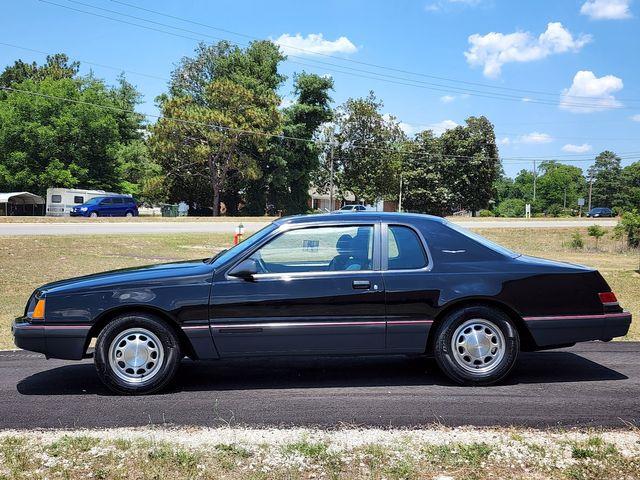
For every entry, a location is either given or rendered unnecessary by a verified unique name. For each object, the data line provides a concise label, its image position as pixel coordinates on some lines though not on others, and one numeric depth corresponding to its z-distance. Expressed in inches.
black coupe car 200.2
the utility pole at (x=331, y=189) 2350.9
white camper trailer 1787.6
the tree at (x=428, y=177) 2702.3
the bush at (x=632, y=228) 1034.3
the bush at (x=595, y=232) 1050.9
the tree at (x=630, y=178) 4076.3
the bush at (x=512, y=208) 3878.7
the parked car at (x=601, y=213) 3034.0
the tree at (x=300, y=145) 2253.9
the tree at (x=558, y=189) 4751.5
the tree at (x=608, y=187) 4217.5
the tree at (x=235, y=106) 2023.9
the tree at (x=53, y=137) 1991.9
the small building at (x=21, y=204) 1894.8
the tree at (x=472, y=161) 2691.9
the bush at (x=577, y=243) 1080.8
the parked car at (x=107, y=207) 1632.6
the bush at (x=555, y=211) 3469.7
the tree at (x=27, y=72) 2773.1
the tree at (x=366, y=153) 2689.5
